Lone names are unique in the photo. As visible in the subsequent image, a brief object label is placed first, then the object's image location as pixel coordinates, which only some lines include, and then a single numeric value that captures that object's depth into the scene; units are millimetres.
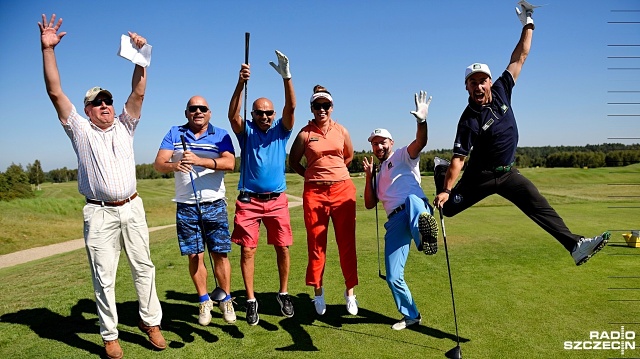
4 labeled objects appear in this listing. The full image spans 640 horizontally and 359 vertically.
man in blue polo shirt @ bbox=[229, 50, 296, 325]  4965
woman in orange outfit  5156
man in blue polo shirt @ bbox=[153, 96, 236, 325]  4824
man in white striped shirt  3986
